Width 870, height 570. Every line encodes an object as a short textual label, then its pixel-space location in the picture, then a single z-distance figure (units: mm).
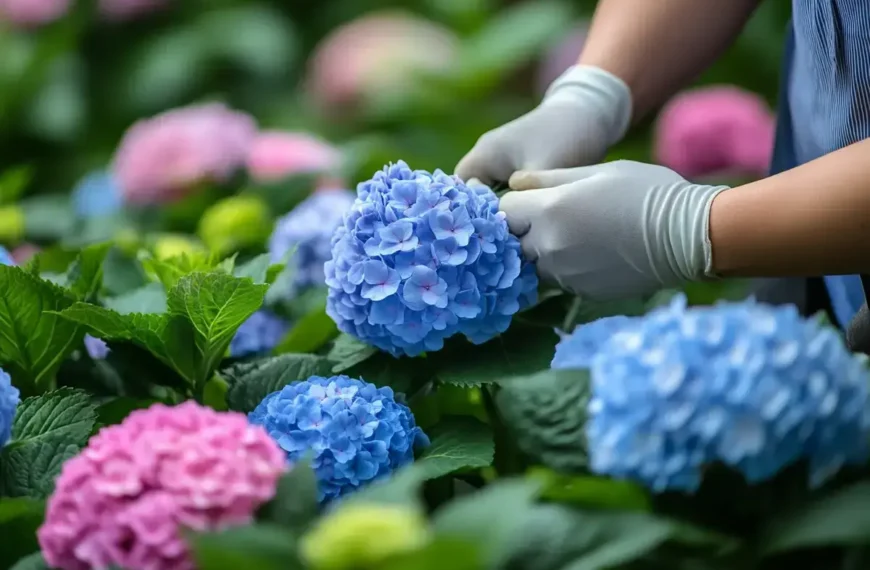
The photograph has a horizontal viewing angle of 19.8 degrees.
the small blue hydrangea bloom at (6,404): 1570
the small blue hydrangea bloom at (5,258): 1771
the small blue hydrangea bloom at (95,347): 1820
